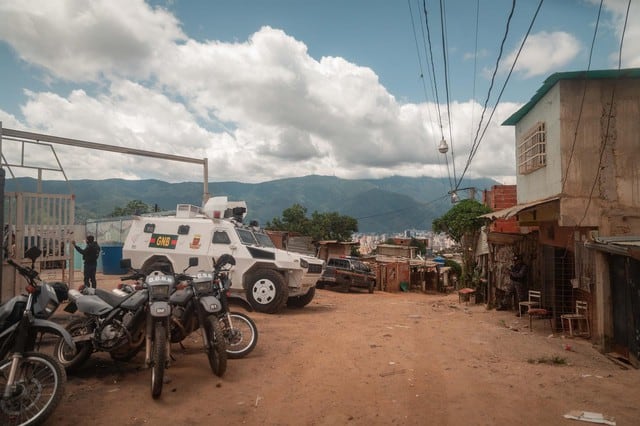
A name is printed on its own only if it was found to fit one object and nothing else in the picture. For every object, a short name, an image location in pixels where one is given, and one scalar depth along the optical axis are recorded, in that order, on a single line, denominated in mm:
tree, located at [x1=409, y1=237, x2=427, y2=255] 48644
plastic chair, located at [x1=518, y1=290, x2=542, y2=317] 10568
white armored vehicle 10016
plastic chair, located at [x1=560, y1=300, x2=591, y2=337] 8734
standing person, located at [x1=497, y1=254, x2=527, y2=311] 11398
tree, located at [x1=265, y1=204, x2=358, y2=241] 42156
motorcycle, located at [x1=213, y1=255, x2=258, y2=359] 5672
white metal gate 7410
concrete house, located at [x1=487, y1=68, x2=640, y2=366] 7898
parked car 19844
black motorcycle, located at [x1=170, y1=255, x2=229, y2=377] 5043
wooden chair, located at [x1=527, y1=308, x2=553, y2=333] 9328
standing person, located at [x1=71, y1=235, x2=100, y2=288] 11102
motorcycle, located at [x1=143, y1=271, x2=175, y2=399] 4400
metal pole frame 8586
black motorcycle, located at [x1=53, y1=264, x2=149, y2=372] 4914
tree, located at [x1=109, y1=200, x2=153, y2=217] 48969
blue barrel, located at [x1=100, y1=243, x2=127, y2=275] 19641
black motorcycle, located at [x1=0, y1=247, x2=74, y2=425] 3650
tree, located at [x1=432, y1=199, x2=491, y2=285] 17578
